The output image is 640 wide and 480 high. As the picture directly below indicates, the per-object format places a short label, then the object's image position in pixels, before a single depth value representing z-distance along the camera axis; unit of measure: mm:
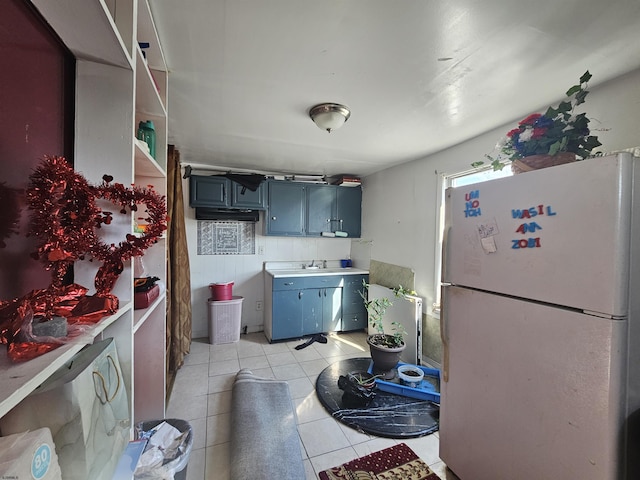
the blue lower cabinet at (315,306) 3332
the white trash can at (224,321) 3250
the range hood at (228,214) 3352
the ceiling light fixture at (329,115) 1817
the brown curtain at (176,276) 2391
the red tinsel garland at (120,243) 772
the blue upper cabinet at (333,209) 3762
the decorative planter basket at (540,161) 1209
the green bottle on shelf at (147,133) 1301
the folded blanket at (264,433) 1466
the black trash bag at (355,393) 2127
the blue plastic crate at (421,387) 2172
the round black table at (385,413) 1859
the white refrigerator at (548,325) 903
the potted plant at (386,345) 2441
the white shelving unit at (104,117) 525
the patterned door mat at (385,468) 1502
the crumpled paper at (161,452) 1138
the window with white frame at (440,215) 2609
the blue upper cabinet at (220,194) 3252
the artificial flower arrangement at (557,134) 1187
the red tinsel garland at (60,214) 601
